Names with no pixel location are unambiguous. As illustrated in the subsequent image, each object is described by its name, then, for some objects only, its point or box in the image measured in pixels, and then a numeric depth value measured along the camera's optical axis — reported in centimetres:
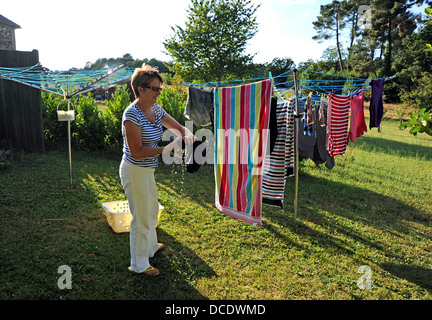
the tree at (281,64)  4852
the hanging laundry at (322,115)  477
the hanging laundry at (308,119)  454
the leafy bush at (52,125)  793
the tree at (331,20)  3784
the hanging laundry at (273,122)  289
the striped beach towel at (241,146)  296
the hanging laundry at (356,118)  507
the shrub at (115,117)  759
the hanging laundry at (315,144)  485
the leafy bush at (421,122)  199
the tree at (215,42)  1573
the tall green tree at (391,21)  2961
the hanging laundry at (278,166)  339
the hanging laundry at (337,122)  472
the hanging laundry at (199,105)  436
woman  255
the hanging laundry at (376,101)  459
